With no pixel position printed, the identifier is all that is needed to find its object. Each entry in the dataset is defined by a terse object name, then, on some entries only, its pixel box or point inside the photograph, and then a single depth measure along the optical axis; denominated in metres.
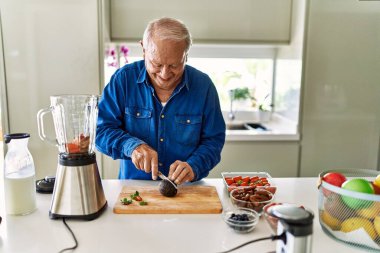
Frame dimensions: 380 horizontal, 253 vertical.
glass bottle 1.10
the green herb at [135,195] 1.25
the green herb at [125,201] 1.20
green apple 0.93
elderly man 1.51
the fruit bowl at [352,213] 0.92
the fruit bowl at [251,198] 1.13
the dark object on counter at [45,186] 1.33
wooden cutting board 1.17
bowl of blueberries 1.03
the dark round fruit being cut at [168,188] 1.27
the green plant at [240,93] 3.07
